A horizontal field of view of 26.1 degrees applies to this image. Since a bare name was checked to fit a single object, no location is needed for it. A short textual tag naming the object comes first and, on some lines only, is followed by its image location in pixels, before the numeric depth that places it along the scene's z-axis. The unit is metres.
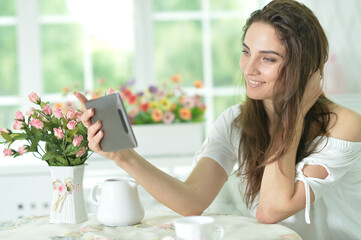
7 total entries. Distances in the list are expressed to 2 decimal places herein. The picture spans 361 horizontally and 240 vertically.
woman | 1.76
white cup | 1.39
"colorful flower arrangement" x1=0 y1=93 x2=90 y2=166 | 1.63
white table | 1.57
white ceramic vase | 1.67
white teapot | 1.64
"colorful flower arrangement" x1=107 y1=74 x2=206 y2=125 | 2.64
